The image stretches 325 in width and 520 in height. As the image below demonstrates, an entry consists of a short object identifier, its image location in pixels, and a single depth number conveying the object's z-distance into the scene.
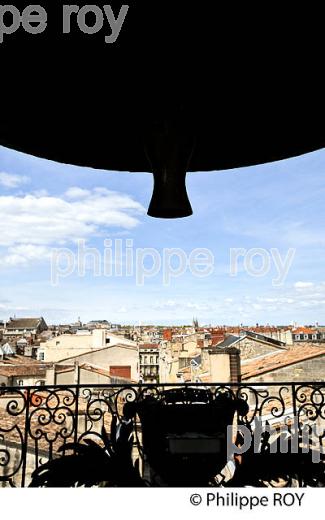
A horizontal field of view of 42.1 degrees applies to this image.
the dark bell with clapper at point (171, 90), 1.46
